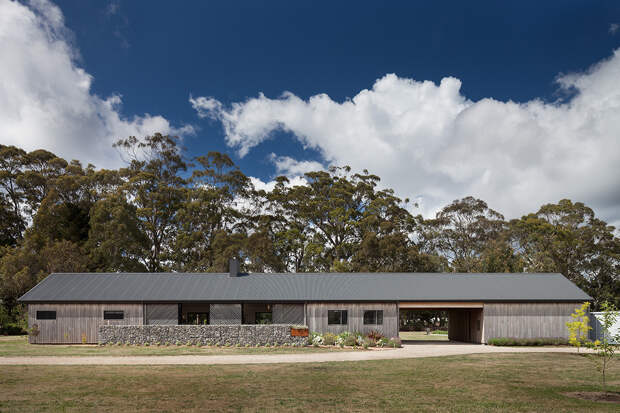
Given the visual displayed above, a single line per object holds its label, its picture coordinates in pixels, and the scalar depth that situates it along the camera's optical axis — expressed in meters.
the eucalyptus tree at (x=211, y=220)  49.00
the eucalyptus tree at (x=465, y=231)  56.81
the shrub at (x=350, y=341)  25.97
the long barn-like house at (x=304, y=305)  27.77
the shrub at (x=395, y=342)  26.39
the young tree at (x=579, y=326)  11.70
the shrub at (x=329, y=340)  26.12
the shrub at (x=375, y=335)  27.02
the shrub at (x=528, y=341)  27.27
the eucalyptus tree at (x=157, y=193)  50.06
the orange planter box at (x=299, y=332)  25.55
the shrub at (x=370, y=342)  25.70
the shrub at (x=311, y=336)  26.14
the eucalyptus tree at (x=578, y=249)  48.59
